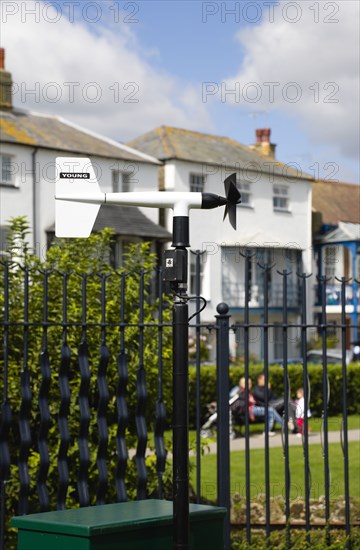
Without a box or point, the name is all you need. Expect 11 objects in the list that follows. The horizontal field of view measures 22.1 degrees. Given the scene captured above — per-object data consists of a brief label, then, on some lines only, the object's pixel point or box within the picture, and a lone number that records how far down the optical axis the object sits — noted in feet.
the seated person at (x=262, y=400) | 60.59
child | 51.43
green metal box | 11.94
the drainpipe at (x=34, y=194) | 96.27
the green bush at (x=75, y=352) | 23.95
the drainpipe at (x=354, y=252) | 137.90
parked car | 90.47
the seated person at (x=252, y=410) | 59.93
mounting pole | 13.93
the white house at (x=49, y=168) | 95.66
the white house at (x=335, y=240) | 138.82
